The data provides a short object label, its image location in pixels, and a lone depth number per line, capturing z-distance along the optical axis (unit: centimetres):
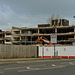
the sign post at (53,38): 3209
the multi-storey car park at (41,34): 6744
